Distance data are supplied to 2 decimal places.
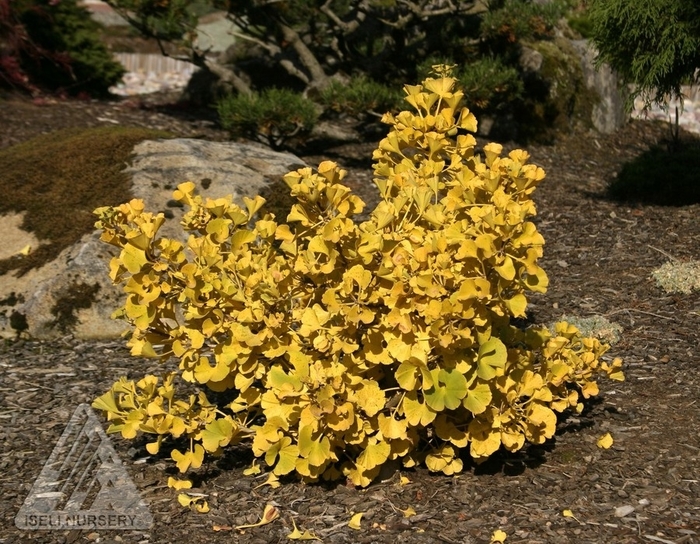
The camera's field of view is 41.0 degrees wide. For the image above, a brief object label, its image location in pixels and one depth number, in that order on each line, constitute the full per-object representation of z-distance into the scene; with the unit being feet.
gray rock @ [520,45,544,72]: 27.45
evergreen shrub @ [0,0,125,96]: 29.09
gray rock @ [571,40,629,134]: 28.35
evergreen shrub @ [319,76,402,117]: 22.71
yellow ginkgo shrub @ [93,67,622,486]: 8.68
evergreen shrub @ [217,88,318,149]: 22.48
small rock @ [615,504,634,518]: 9.14
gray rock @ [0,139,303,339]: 14.53
